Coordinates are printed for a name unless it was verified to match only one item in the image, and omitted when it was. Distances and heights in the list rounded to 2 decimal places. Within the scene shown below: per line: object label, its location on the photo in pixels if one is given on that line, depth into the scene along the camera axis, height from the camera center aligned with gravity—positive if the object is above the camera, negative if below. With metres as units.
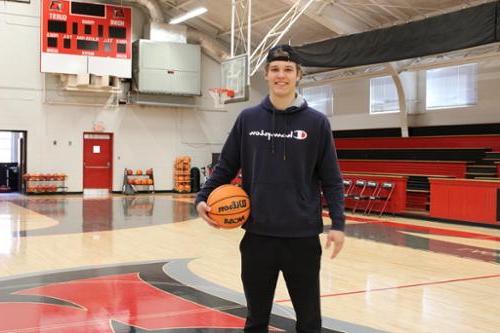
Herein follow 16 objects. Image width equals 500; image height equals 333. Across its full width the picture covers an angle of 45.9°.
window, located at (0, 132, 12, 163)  22.78 +0.18
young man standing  2.71 -0.19
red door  20.56 -0.25
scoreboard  18.42 +3.67
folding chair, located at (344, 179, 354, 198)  15.32 -0.76
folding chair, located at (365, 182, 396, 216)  14.26 -0.97
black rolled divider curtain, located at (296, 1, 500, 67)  11.08 +2.52
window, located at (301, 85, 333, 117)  21.54 +2.22
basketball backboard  14.95 +2.04
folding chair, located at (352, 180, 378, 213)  14.62 -0.90
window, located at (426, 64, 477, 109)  16.73 +2.10
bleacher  15.20 -0.07
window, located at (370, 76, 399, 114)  18.97 +2.02
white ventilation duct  20.36 +4.25
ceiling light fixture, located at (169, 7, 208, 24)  18.25 +4.49
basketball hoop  15.36 +1.59
